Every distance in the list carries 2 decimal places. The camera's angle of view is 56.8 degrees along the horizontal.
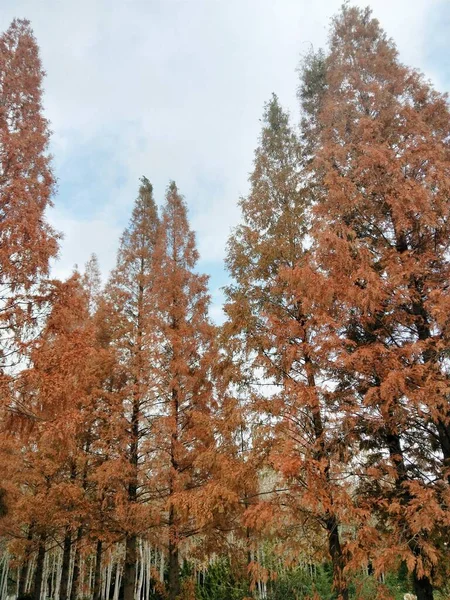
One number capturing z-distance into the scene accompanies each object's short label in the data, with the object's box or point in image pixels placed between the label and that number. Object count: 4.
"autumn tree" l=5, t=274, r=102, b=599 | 6.00
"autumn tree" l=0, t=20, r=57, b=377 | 6.42
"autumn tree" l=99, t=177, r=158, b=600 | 9.53
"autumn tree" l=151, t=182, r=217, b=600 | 9.16
